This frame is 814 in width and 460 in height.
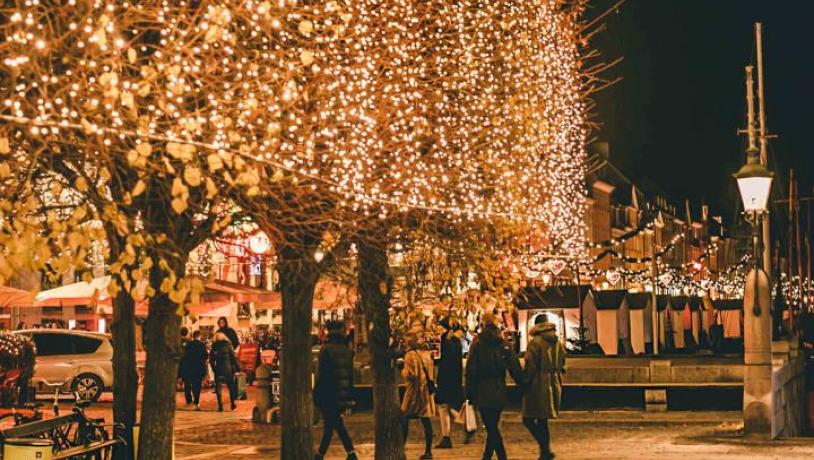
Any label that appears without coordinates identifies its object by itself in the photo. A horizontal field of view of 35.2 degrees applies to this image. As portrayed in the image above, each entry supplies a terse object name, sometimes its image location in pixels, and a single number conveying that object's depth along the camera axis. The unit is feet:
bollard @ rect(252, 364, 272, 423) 76.28
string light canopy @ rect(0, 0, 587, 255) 26.45
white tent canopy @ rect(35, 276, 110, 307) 98.94
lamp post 60.18
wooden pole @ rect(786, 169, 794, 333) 146.01
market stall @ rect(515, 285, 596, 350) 131.23
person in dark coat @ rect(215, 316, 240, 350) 92.27
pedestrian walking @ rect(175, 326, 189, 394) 91.14
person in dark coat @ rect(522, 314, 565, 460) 51.55
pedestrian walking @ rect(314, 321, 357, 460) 51.42
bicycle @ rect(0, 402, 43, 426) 44.46
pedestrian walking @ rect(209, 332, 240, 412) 88.02
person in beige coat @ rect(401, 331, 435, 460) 57.93
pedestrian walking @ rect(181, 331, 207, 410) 89.66
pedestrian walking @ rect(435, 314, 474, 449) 60.49
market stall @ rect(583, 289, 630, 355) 147.02
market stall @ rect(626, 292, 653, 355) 158.10
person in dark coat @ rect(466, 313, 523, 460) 51.00
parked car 96.78
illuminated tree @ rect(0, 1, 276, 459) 23.81
